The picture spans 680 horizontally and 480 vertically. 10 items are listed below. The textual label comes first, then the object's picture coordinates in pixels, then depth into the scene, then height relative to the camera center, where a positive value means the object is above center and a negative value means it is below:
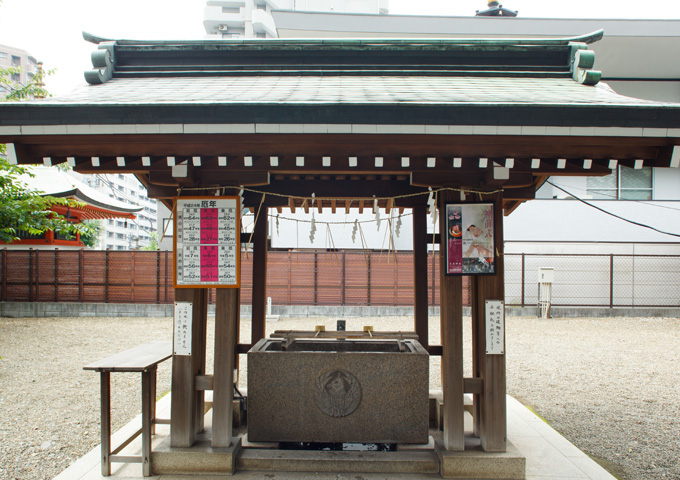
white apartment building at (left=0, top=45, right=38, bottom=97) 53.66 +24.50
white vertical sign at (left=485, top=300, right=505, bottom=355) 3.78 -0.74
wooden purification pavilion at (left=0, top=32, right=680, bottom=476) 3.03 +0.83
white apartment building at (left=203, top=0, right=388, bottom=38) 49.16 +27.40
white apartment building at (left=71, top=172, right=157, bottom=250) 65.62 +3.49
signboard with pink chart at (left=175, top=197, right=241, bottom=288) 3.82 +0.03
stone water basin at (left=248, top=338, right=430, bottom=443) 3.81 -1.36
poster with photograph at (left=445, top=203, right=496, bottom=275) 3.76 +0.06
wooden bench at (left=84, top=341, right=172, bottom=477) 3.55 -1.39
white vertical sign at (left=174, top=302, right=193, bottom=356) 3.86 -0.76
